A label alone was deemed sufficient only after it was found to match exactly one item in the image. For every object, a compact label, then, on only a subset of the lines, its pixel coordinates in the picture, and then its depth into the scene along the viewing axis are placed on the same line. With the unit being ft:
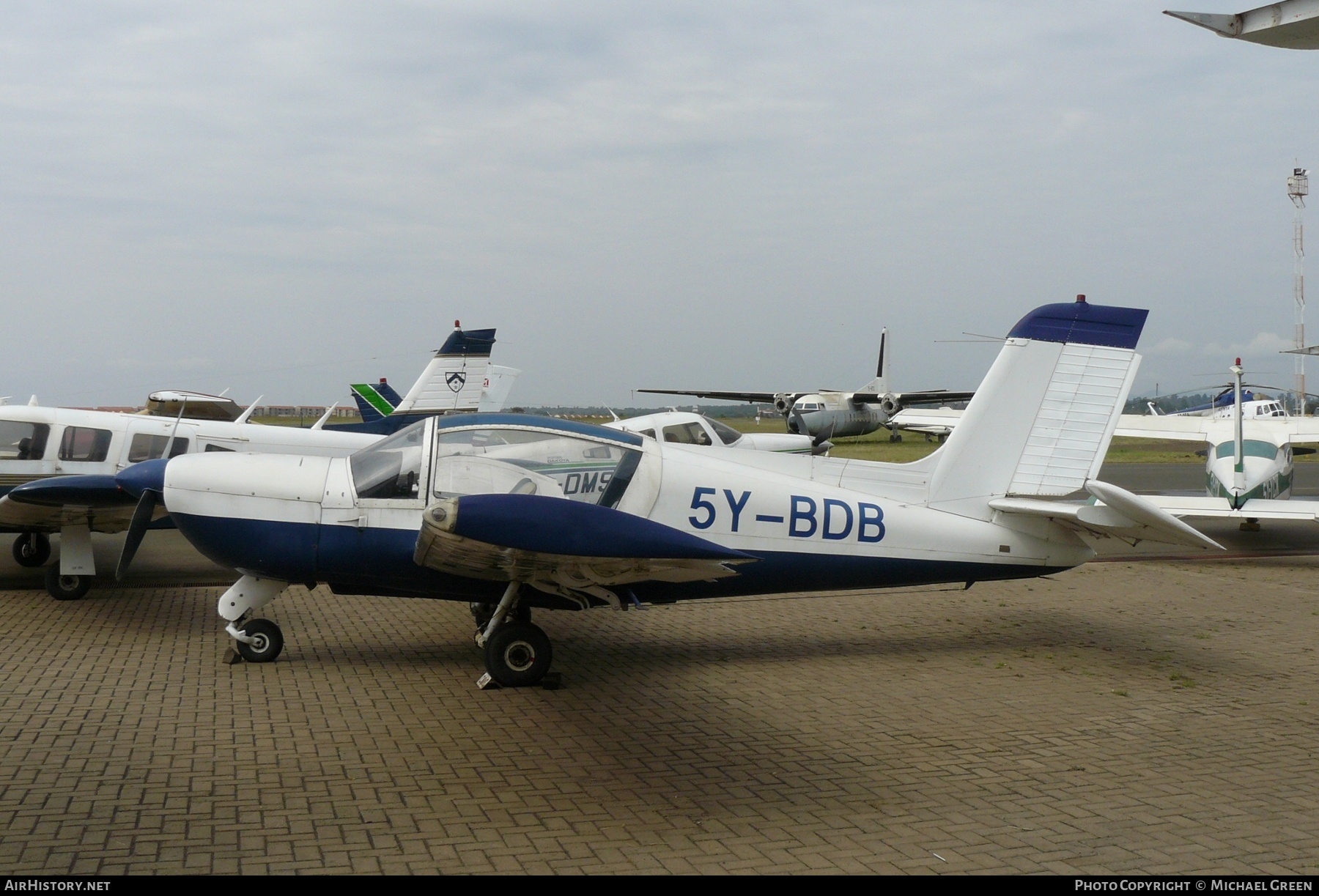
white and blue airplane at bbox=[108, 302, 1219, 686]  23.38
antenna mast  199.11
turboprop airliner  146.72
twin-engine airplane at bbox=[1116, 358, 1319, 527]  45.14
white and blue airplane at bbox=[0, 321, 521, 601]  32.32
